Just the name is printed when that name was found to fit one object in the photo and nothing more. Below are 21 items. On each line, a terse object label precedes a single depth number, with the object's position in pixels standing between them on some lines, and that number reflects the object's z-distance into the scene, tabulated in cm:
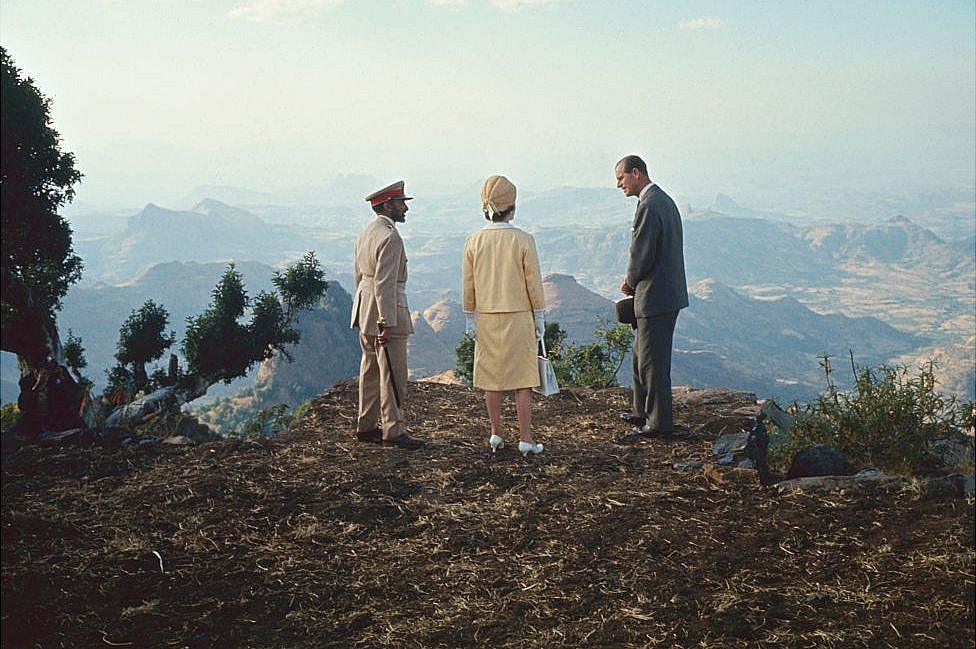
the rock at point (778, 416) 752
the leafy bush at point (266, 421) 1043
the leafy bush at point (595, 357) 1280
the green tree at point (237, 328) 1288
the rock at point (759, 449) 600
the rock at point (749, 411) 837
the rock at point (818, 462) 592
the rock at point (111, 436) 707
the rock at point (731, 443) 671
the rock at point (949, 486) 511
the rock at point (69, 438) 699
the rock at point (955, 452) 555
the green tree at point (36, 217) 680
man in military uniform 731
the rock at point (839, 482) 550
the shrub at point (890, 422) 604
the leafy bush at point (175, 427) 948
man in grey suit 747
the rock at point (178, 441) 750
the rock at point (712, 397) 926
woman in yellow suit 690
